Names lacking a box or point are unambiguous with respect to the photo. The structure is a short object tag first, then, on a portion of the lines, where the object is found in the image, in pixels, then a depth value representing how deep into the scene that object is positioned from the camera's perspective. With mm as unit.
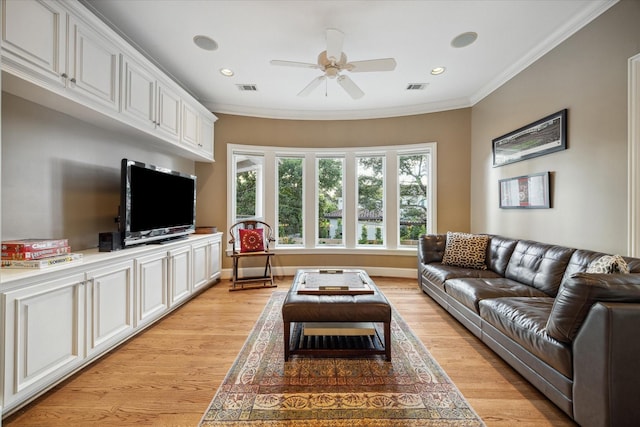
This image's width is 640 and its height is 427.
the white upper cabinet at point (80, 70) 1604
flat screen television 2455
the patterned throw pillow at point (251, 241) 4203
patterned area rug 1526
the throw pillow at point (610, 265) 1743
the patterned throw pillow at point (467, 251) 3336
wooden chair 4062
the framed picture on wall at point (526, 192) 2891
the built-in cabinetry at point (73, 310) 1492
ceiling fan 2363
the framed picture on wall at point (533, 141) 2688
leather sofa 1262
